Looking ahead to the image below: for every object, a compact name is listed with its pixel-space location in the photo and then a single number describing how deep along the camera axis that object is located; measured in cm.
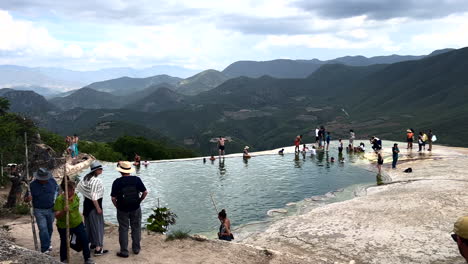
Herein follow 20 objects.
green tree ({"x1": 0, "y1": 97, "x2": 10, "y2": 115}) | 4337
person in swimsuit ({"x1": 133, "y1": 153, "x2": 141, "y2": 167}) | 3572
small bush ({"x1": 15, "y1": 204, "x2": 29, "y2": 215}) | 1633
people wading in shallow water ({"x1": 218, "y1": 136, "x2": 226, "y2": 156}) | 3842
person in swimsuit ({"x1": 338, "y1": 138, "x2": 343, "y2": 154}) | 3963
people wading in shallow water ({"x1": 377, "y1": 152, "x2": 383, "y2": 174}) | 2846
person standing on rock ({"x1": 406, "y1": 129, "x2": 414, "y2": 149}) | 3723
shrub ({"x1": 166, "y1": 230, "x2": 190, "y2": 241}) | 1288
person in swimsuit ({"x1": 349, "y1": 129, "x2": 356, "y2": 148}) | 4152
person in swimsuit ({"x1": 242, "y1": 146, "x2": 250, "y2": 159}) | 3922
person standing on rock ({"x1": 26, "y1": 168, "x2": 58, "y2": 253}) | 1079
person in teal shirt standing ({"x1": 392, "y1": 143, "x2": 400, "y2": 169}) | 2955
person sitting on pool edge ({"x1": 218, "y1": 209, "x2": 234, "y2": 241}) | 1419
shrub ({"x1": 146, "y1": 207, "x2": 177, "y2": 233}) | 1427
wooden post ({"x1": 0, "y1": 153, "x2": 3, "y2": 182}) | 2391
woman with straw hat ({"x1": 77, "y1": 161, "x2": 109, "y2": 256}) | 1044
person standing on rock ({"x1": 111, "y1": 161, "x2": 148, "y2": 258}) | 1064
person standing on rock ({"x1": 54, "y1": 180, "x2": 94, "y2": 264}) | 991
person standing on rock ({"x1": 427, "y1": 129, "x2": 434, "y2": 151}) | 3619
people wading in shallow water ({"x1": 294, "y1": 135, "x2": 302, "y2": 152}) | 4062
